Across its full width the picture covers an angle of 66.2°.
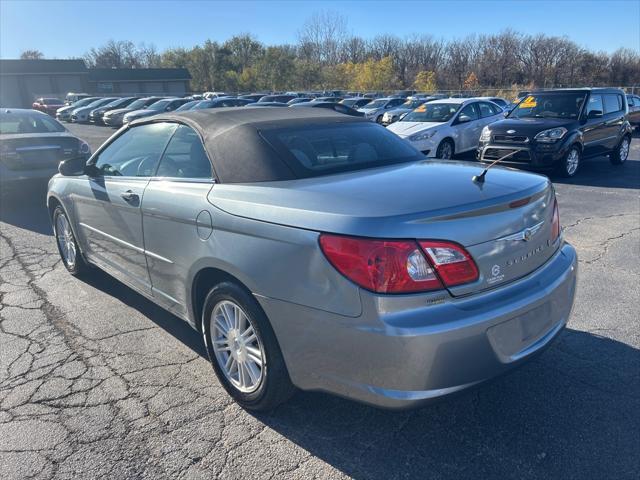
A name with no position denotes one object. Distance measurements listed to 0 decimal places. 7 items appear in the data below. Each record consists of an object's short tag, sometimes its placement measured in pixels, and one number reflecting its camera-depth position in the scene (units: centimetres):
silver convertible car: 214
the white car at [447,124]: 1139
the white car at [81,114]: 3180
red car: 3812
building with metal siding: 5509
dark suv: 973
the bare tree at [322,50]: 7931
